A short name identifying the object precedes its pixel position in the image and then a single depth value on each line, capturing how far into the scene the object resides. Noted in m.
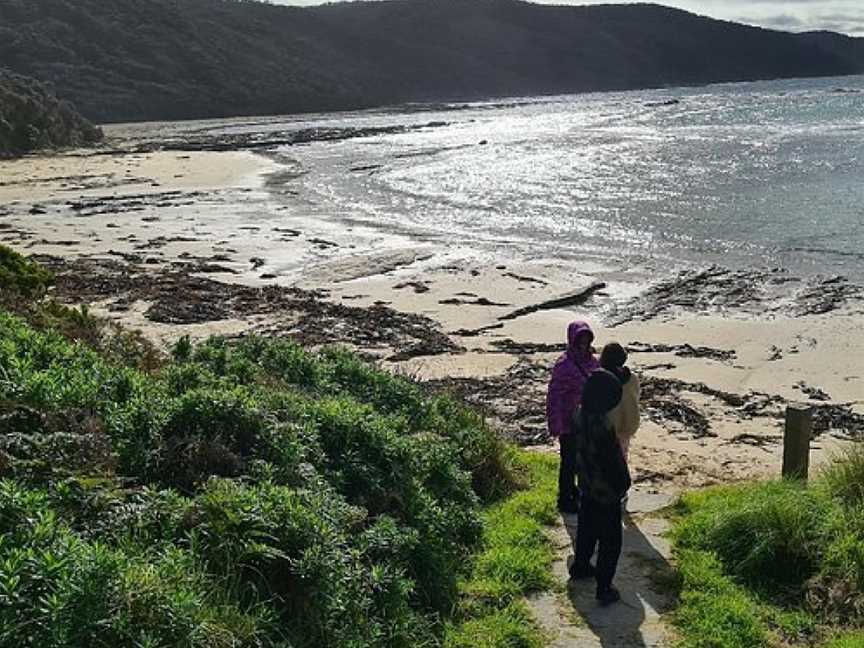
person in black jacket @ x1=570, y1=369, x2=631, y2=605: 5.52
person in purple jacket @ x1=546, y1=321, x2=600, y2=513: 6.80
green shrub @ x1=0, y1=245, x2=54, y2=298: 10.64
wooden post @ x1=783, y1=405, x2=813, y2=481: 7.39
